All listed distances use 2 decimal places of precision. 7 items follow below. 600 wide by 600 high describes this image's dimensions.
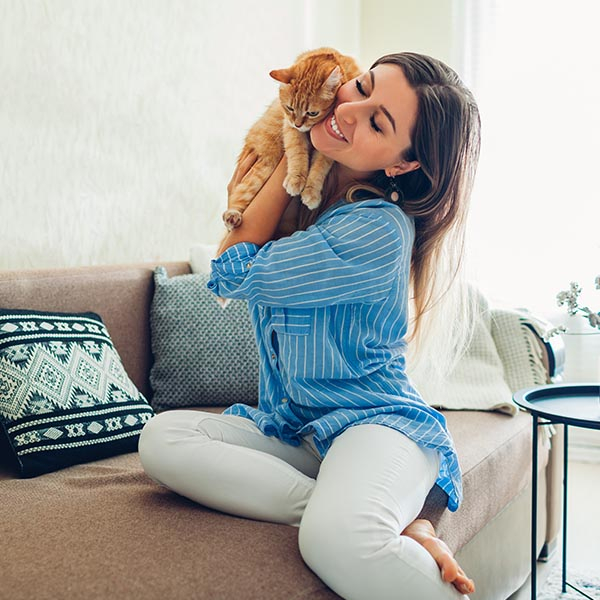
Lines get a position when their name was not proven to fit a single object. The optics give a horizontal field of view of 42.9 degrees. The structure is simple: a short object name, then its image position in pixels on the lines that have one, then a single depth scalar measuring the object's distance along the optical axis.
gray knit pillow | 2.08
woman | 1.25
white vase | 3.21
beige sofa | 1.02
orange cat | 1.38
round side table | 1.67
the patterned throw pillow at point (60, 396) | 1.54
